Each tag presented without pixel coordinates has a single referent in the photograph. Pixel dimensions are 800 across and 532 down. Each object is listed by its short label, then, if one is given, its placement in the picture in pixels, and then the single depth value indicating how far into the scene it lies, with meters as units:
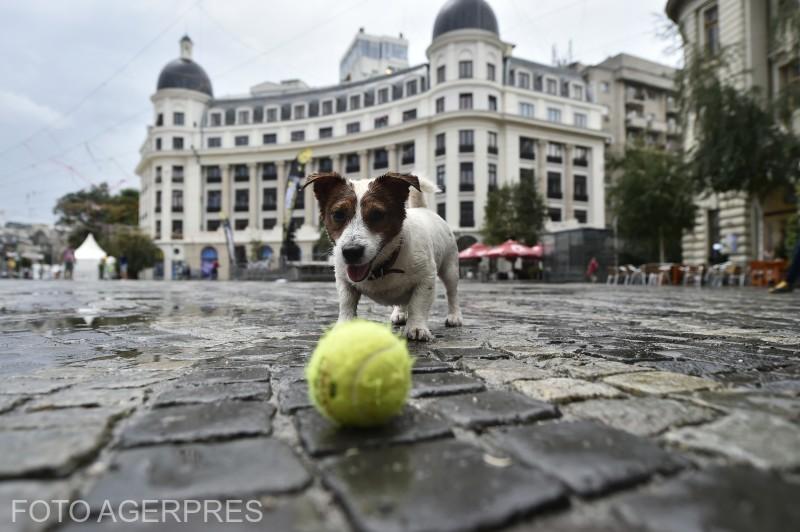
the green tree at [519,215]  33.12
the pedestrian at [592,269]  23.92
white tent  34.94
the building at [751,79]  17.77
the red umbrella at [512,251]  27.12
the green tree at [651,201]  21.14
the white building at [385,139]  41.38
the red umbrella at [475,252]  29.44
